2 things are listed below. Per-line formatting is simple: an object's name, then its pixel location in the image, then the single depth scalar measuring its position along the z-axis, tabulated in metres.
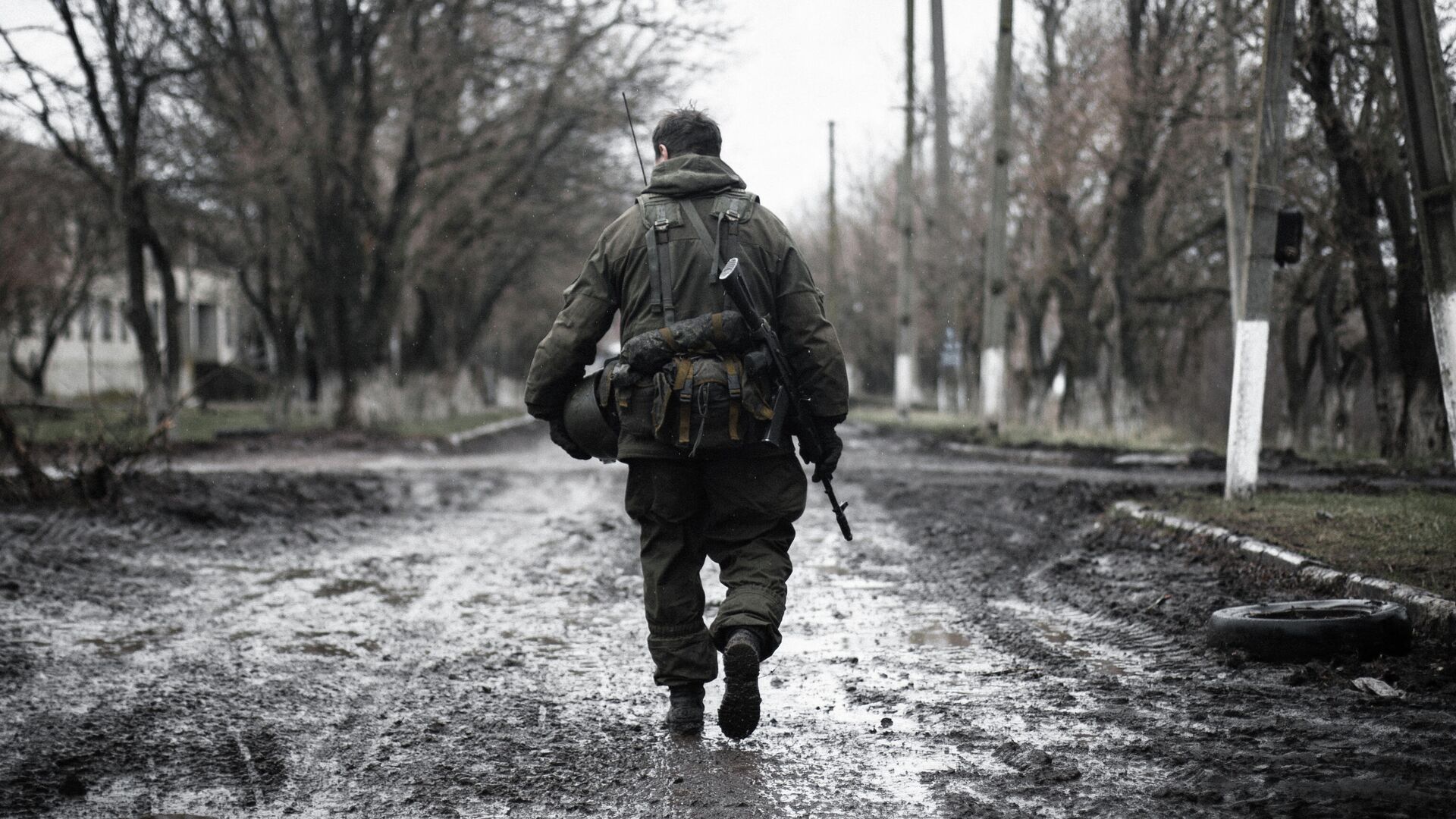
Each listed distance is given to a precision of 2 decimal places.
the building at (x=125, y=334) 51.28
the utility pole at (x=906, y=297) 34.44
